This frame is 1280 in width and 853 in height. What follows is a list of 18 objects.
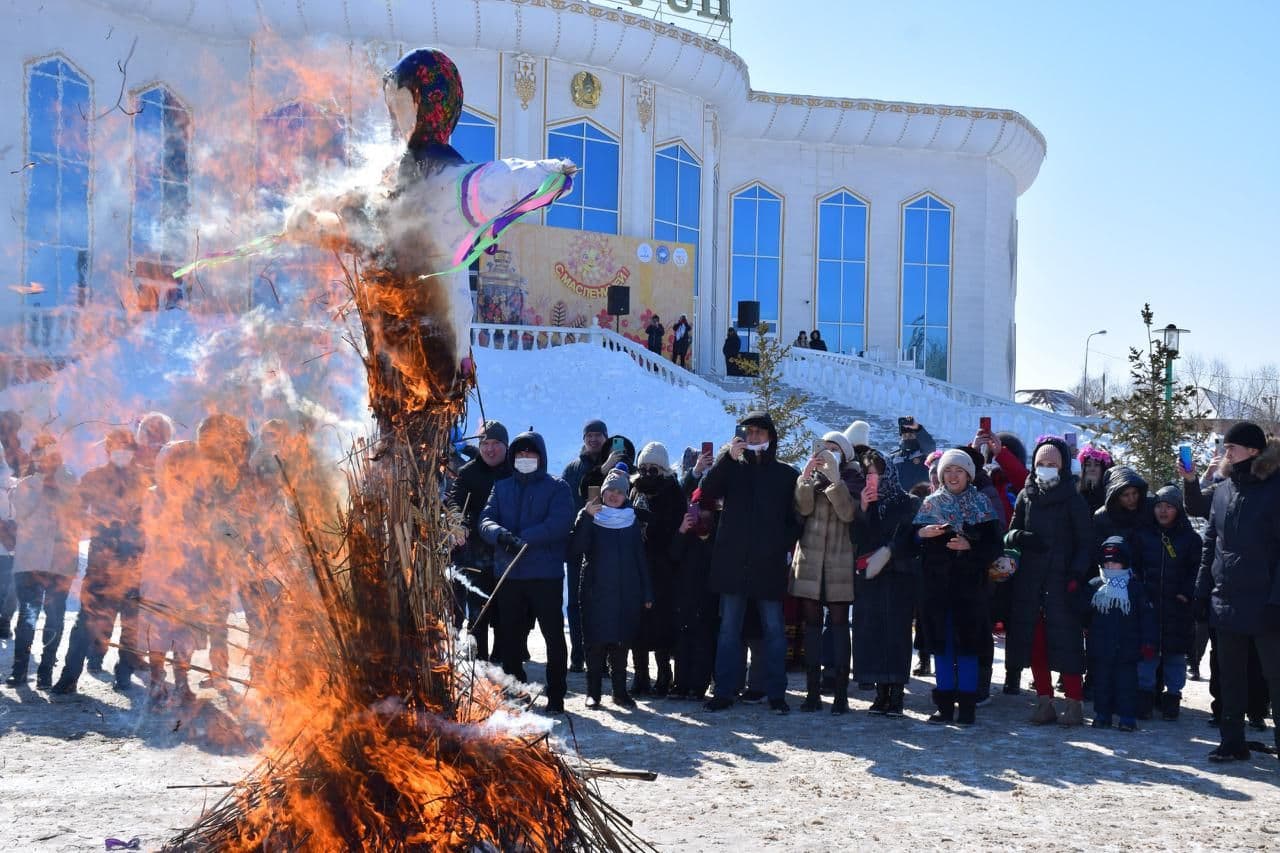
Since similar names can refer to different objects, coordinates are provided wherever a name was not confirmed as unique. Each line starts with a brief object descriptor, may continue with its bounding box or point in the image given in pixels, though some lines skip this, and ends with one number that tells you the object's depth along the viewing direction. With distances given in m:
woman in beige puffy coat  8.27
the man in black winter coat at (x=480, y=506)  8.58
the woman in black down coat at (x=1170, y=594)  8.36
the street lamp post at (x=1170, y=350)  15.60
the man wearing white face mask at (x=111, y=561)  5.94
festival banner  27.12
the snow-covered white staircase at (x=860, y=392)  24.69
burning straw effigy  3.87
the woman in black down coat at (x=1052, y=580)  8.05
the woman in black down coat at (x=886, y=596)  8.14
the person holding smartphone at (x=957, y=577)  7.97
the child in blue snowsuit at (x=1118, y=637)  7.90
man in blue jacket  7.95
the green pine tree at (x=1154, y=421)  14.88
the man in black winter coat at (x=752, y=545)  8.28
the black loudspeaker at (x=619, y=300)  27.30
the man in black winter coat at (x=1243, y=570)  6.77
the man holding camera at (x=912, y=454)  11.01
